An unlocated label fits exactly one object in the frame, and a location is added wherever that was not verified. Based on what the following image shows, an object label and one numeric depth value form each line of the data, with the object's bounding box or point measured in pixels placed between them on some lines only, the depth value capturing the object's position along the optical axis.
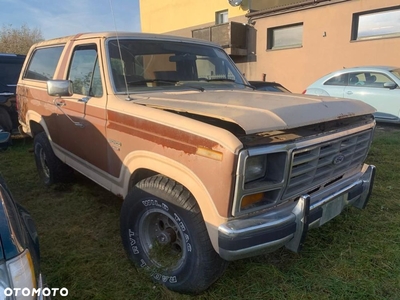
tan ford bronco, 1.94
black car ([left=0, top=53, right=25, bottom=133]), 6.45
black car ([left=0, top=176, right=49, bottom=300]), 1.30
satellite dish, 14.57
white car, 7.86
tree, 20.56
